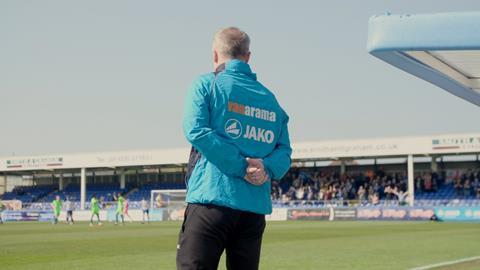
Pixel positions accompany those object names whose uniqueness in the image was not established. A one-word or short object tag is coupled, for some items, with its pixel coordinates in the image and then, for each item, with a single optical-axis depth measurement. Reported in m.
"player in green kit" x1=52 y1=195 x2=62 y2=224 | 41.09
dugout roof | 3.48
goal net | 49.11
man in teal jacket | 3.76
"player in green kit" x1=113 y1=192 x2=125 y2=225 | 38.62
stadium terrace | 48.25
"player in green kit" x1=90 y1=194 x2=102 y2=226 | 37.75
